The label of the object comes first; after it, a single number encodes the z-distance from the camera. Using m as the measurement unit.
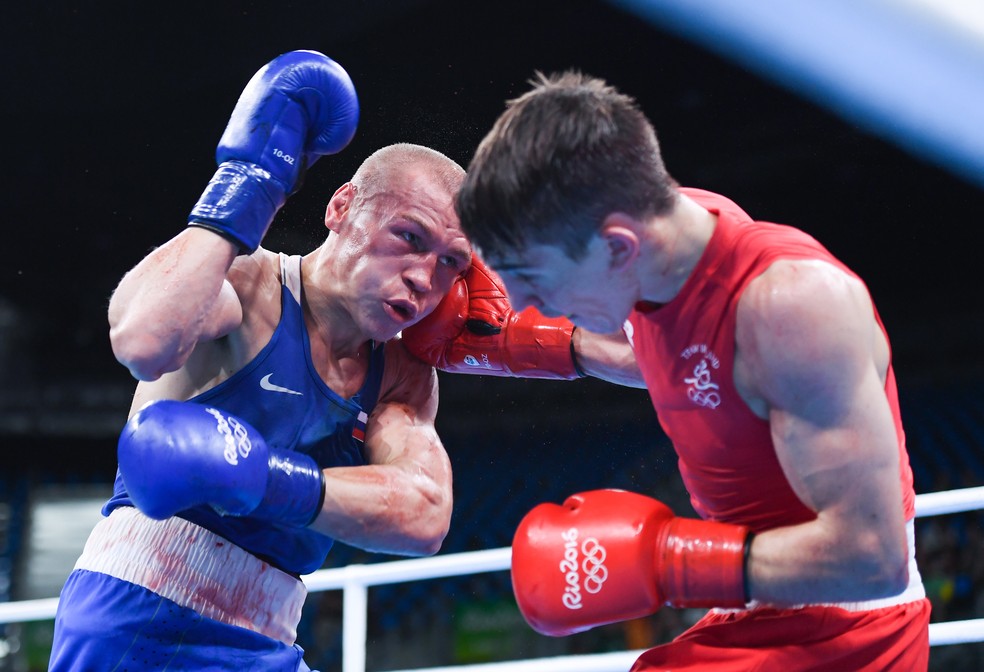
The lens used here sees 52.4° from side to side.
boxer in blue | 1.87
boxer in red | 1.46
